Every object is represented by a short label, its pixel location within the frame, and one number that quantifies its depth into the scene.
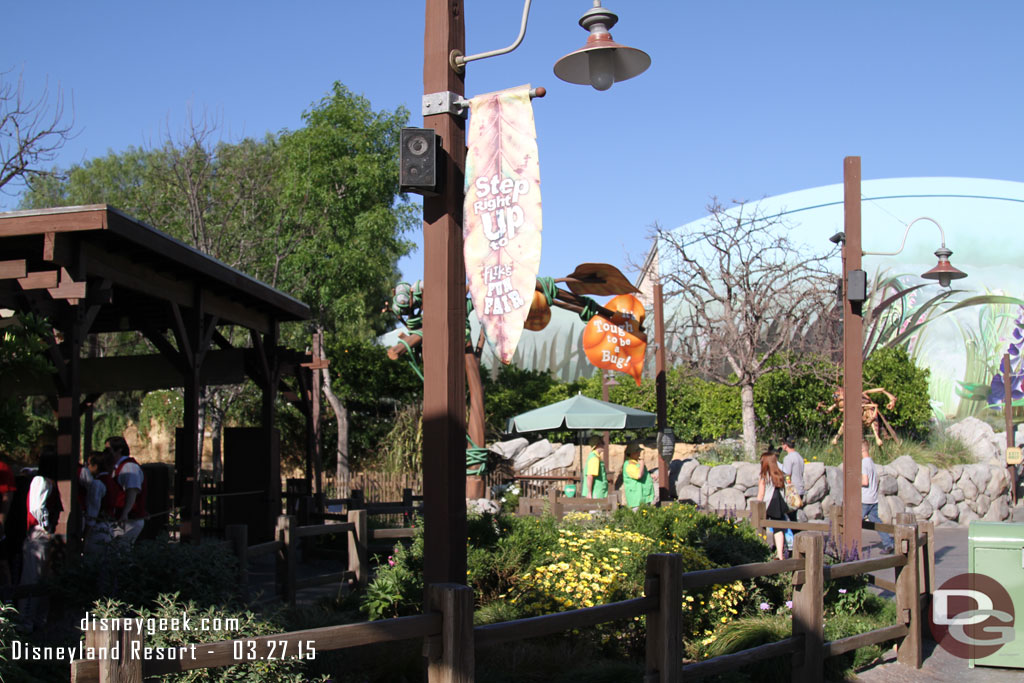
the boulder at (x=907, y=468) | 19.58
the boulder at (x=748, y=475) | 18.48
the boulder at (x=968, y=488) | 20.39
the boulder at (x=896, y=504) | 19.03
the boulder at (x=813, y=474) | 18.47
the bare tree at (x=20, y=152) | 20.34
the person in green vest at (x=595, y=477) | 14.64
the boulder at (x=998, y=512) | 20.50
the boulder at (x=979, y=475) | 20.58
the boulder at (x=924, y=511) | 19.47
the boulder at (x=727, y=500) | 18.31
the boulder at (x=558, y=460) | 24.31
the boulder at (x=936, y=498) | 19.72
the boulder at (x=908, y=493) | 19.48
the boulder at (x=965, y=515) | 20.11
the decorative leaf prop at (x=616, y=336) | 12.75
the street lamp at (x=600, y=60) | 5.71
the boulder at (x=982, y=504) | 20.42
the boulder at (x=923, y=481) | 19.67
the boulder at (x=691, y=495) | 18.88
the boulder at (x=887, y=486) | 19.14
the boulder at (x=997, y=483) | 20.70
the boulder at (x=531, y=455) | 24.61
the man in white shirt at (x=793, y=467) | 13.56
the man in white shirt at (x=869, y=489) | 13.42
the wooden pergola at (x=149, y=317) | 8.32
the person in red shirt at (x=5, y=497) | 7.93
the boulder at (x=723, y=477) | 18.64
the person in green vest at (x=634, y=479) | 12.37
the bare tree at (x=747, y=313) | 21.91
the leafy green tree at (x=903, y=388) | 24.27
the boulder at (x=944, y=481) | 19.95
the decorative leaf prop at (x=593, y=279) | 11.85
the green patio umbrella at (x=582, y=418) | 17.45
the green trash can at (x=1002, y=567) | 7.63
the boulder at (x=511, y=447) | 24.65
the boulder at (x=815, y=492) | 18.50
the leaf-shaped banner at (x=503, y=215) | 4.80
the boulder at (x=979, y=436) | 28.86
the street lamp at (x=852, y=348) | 10.98
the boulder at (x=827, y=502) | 18.56
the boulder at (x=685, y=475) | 19.09
